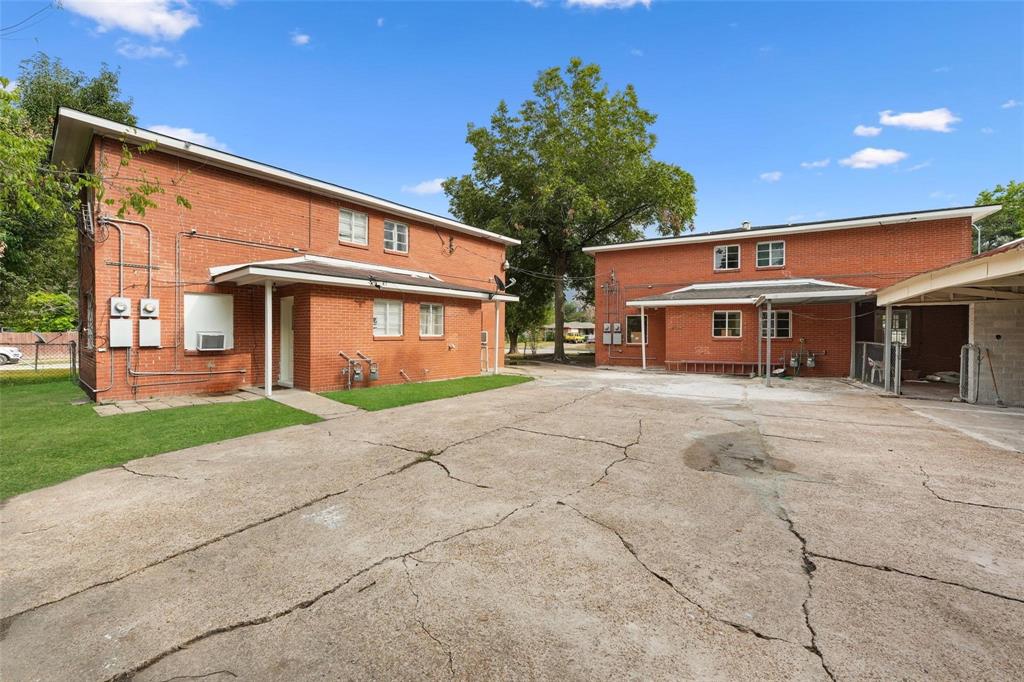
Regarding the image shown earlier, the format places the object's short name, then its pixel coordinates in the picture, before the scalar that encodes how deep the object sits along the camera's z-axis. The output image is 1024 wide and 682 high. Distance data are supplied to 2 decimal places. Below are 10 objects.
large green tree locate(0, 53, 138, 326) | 15.41
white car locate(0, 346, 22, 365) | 21.19
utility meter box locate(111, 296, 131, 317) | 9.56
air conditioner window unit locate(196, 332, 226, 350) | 10.84
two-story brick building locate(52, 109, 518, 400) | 9.73
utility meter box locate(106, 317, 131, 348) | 9.55
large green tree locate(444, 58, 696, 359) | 25.72
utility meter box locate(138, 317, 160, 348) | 9.96
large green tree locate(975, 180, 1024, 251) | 25.84
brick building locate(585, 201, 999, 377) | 16.67
